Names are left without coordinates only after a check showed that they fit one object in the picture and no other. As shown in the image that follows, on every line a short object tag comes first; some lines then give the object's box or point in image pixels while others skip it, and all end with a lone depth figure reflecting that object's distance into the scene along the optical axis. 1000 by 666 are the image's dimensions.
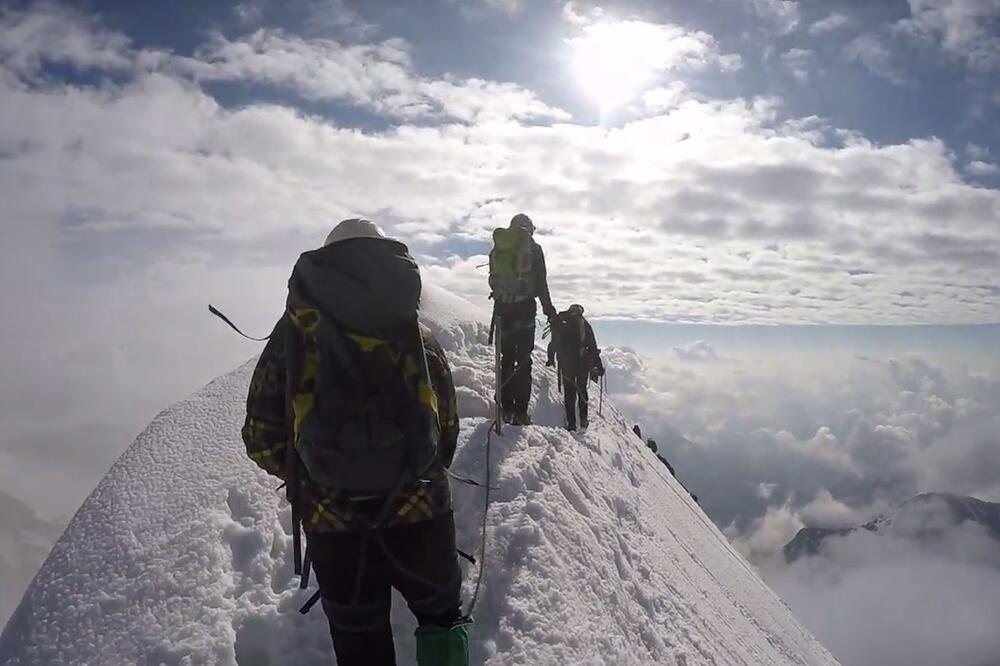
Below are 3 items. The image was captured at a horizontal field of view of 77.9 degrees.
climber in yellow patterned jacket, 3.11
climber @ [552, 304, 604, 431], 12.93
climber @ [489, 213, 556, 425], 9.62
